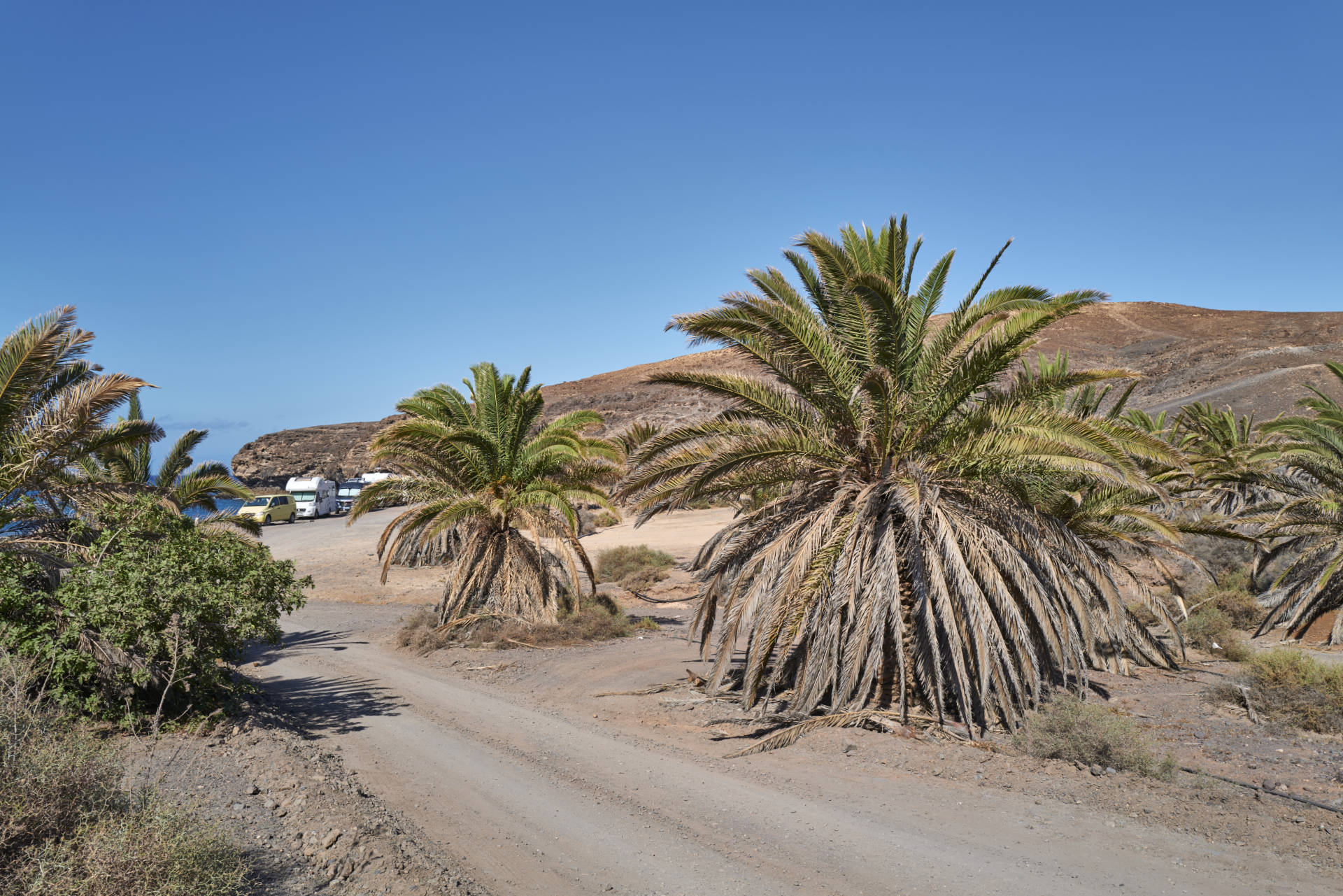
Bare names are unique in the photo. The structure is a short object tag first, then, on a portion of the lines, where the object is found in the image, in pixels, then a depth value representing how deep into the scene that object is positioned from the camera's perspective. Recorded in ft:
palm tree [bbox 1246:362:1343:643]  44.68
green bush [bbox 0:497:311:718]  24.32
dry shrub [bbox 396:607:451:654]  45.44
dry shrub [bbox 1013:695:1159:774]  24.08
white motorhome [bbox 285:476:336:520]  138.41
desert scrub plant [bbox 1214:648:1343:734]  28.68
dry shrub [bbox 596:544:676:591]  77.20
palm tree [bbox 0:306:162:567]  26.94
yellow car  122.04
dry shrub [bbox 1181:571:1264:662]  43.16
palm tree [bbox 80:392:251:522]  52.34
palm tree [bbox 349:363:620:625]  47.80
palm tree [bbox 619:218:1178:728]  27.17
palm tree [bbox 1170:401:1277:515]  57.86
